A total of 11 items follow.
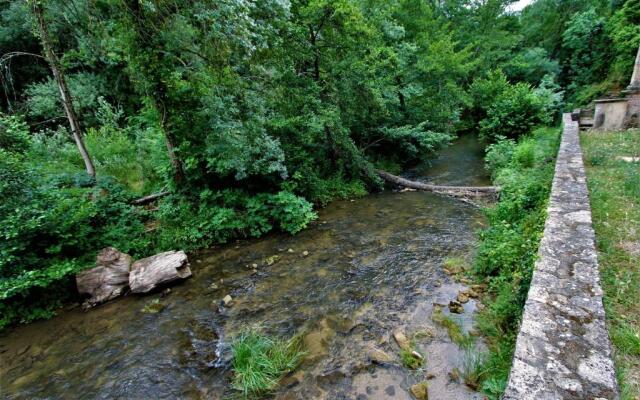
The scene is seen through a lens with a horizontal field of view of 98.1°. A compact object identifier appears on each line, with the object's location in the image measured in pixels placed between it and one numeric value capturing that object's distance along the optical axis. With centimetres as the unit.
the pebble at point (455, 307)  354
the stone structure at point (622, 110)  899
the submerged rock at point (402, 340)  310
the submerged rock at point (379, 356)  299
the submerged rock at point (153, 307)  411
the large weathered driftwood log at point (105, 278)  441
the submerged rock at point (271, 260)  523
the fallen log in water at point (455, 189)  759
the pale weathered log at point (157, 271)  453
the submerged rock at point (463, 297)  370
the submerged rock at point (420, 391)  255
